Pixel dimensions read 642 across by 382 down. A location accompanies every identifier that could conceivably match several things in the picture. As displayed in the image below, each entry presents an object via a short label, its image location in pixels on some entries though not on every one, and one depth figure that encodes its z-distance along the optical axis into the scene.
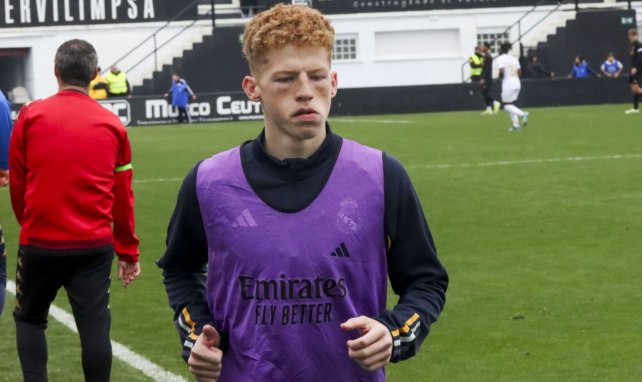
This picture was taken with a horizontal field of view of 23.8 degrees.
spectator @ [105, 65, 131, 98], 45.50
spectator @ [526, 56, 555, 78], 49.81
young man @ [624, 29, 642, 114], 38.94
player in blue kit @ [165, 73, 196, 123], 44.50
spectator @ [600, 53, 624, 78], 49.78
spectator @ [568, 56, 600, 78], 49.84
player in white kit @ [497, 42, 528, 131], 33.75
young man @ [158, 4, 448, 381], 4.11
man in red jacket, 7.25
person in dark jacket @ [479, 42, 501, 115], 43.62
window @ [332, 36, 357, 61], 54.28
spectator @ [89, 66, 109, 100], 44.59
